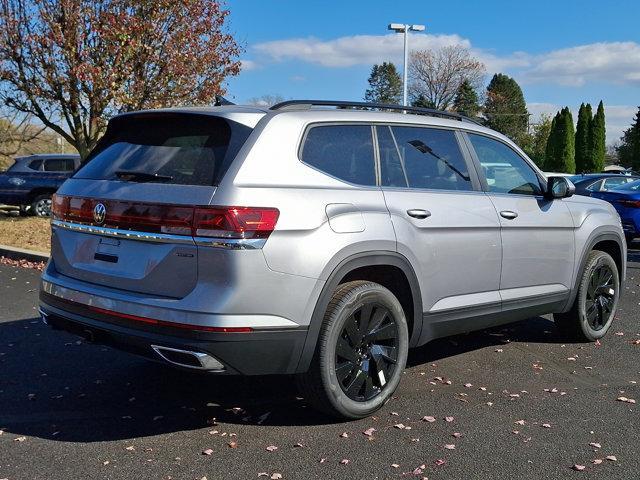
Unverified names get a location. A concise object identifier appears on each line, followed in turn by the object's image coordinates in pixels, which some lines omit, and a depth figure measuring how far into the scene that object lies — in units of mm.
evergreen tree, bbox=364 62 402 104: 86975
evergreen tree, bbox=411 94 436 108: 60547
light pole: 27109
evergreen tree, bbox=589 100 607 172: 47719
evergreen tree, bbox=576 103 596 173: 48166
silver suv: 3635
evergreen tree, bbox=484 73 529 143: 72000
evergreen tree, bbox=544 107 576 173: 47375
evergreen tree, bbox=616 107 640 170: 45438
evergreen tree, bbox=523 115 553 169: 63675
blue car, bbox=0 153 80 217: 17703
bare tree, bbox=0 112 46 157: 25375
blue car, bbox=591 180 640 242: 13180
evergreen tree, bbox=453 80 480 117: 61875
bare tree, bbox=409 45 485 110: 60031
